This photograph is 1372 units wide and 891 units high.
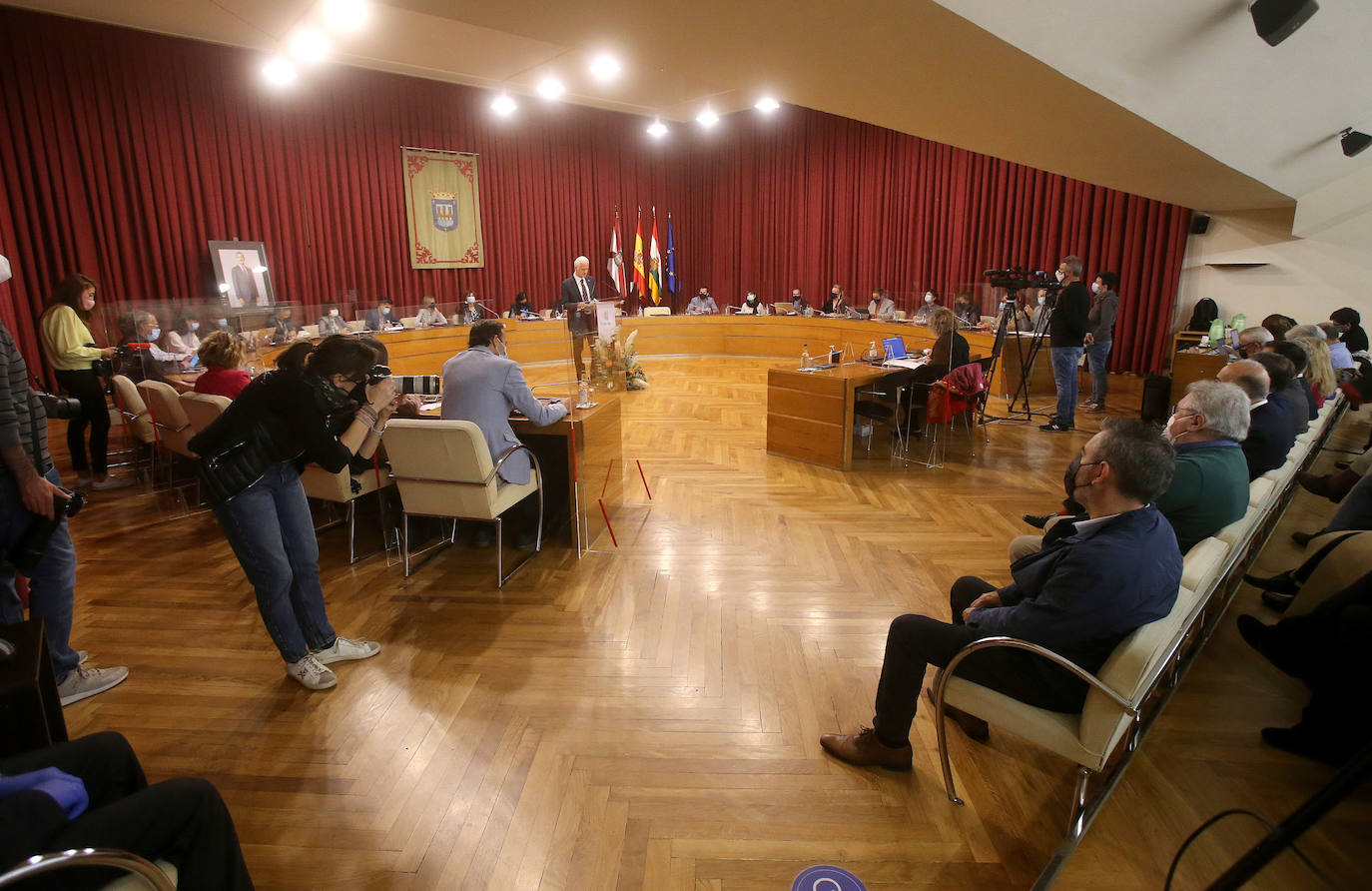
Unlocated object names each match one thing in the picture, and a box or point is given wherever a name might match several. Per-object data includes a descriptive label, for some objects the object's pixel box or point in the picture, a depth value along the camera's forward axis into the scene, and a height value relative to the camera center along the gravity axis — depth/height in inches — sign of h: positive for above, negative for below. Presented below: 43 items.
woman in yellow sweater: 181.6 -14.8
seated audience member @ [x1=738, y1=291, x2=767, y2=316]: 436.5 -2.9
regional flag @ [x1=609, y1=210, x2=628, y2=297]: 466.3 +23.5
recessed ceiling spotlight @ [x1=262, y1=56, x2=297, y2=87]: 306.8 +101.5
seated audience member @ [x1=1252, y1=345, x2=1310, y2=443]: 130.1 -17.3
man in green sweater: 87.8 -21.5
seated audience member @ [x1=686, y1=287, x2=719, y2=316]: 455.2 -1.6
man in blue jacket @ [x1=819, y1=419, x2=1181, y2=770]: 65.7 -28.0
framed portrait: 318.7 +13.6
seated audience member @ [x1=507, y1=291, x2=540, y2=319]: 394.3 -3.3
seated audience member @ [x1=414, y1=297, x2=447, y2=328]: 350.9 -6.8
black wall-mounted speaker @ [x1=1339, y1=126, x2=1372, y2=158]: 192.2 +43.2
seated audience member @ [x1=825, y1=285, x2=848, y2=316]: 401.7 -1.6
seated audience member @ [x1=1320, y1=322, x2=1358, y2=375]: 212.5 -15.0
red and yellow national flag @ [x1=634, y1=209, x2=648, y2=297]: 475.8 +27.4
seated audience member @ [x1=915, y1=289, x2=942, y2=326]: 333.7 -2.5
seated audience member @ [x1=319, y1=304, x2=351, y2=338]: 312.0 -8.2
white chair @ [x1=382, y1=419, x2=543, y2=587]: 118.5 -29.0
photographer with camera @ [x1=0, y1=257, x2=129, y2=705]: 84.6 -26.1
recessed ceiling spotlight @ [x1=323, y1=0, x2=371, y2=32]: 263.7 +113.2
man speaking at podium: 318.3 -2.1
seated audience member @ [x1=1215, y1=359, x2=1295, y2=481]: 120.0 -21.1
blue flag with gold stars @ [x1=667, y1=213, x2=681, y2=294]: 499.5 +24.4
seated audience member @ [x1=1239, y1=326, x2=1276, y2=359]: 175.0 -10.0
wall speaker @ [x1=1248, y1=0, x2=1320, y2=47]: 115.7 +47.2
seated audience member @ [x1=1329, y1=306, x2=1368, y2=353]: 229.6 -9.4
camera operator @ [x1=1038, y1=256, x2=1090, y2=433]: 241.1 -11.0
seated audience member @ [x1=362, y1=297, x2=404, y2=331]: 336.8 -7.8
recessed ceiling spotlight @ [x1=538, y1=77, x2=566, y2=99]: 373.4 +115.2
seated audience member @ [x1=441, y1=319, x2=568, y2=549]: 128.8 -16.7
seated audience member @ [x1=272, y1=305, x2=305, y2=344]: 286.0 -9.5
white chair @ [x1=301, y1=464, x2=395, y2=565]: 138.3 -36.1
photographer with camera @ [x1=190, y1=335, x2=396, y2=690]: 87.7 -19.7
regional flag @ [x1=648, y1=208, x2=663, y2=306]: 484.7 +19.6
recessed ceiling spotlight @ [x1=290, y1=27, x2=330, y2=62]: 303.8 +114.4
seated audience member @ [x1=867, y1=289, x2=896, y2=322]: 367.6 -2.6
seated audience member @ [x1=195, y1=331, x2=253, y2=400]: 138.6 -12.3
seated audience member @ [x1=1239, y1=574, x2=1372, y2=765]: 79.9 -44.2
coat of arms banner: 395.5 +53.0
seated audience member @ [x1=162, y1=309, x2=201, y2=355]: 236.4 -11.0
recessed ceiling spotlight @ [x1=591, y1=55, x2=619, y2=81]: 343.9 +120.0
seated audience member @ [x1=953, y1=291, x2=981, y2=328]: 320.5 -4.6
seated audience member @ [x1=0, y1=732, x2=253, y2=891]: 46.0 -36.0
